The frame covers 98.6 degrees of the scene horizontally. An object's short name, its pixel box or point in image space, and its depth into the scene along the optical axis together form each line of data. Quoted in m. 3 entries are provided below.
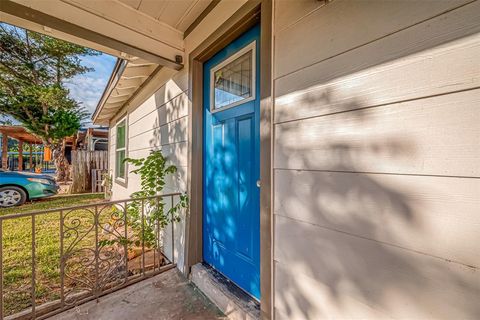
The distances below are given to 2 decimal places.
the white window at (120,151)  5.00
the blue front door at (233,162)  1.53
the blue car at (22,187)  5.19
